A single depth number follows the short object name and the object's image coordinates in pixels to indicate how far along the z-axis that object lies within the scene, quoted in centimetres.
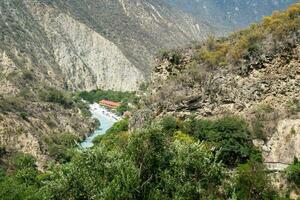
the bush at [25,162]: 5991
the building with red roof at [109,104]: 13888
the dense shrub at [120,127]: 7457
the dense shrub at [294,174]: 3559
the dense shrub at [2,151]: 6836
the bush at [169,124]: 4565
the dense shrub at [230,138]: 4041
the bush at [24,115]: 8306
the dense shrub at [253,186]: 3222
